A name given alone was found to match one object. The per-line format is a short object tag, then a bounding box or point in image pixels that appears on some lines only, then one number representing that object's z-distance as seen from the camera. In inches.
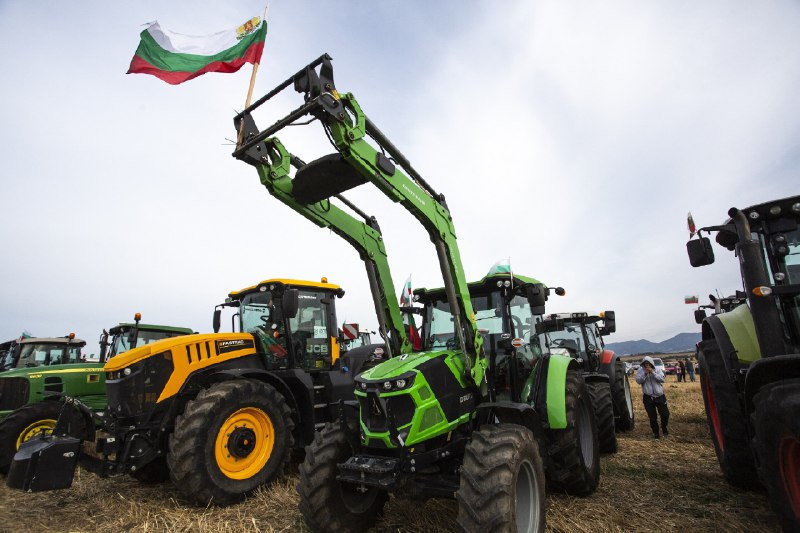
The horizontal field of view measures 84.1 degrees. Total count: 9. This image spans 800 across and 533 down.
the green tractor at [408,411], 132.3
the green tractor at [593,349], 346.6
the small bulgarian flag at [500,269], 213.0
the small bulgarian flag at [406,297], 223.8
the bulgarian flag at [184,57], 204.4
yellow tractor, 195.3
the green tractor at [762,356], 122.8
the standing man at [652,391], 316.2
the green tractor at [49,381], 265.9
